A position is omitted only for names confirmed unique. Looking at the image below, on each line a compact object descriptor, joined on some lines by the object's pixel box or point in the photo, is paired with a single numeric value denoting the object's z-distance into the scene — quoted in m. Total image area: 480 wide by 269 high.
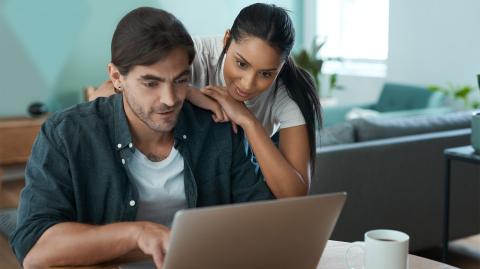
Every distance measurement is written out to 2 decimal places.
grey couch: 3.19
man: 1.43
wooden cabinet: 5.25
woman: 1.78
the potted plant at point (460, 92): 5.45
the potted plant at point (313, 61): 6.48
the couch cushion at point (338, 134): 3.29
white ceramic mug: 1.23
